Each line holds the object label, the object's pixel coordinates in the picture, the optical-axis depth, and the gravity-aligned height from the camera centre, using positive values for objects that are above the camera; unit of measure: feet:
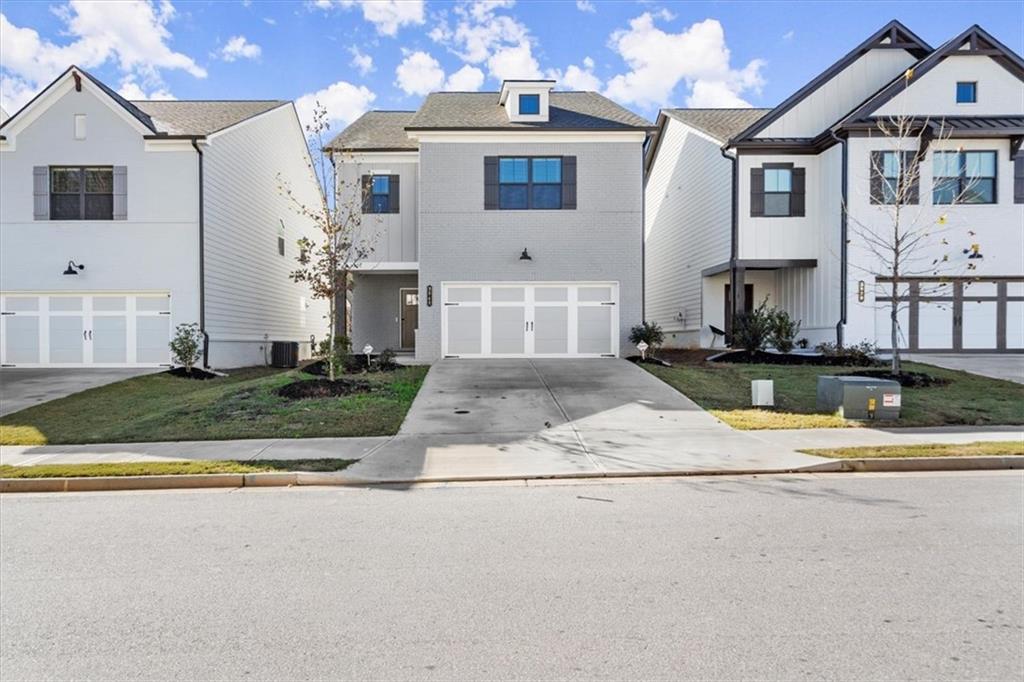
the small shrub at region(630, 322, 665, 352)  61.41 -0.16
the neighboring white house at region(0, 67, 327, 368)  62.59 +9.57
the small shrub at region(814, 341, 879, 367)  56.90 -1.67
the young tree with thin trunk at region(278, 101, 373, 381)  47.11 +5.75
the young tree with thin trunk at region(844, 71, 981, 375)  60.54 +10.71
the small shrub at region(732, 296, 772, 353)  60.03 +0.38
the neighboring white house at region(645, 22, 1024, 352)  60.85 +14.08
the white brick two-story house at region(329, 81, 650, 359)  62.90 +9.31
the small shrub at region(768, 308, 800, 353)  60.64 +0.12
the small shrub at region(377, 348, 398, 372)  56.13 -2.62
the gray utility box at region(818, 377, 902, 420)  35.94 -3.55
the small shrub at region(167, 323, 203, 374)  59.72 -1.39
